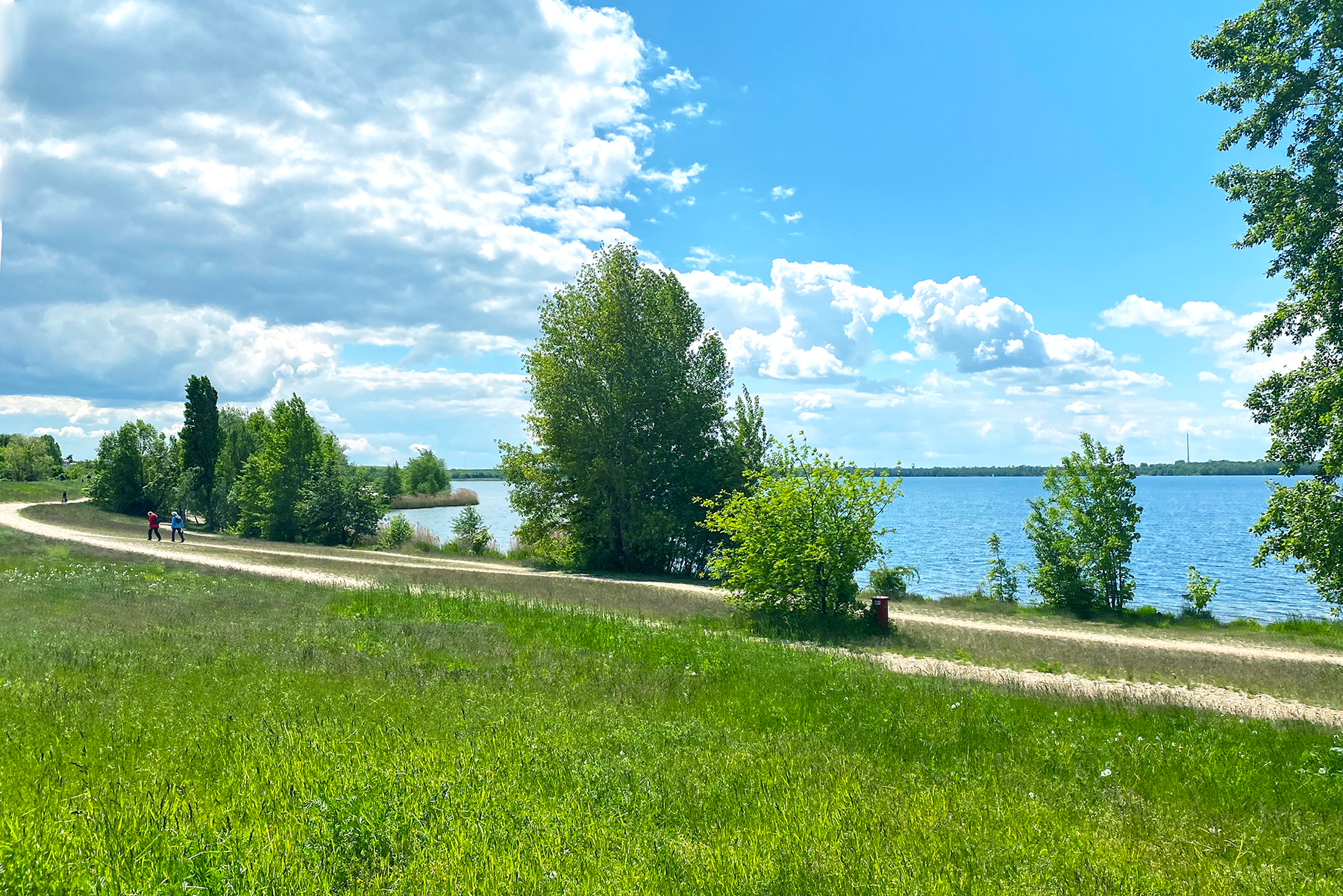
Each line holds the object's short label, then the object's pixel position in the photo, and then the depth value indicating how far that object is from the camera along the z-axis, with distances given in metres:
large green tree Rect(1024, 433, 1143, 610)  28.42
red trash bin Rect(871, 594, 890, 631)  19.77
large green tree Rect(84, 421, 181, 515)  76.69
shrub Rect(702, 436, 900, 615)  20.70
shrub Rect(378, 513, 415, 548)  47.94
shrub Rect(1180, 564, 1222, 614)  28.03
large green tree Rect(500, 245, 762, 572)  37.06
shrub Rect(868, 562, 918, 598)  28.73
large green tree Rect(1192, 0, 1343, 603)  16.28
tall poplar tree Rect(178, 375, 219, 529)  71.38
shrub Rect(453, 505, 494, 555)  44.69
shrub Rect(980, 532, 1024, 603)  32.47
